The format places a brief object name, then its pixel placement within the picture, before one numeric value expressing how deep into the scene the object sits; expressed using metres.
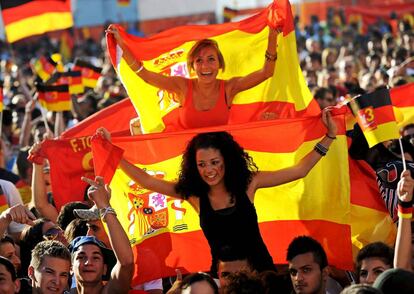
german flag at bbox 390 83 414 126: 10.01
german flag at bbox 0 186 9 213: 9.06
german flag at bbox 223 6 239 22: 15.90
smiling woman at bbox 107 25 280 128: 8.80
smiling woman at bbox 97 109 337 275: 7.48
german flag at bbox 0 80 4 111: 10.84
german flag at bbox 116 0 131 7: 32.03
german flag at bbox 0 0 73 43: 11.10
